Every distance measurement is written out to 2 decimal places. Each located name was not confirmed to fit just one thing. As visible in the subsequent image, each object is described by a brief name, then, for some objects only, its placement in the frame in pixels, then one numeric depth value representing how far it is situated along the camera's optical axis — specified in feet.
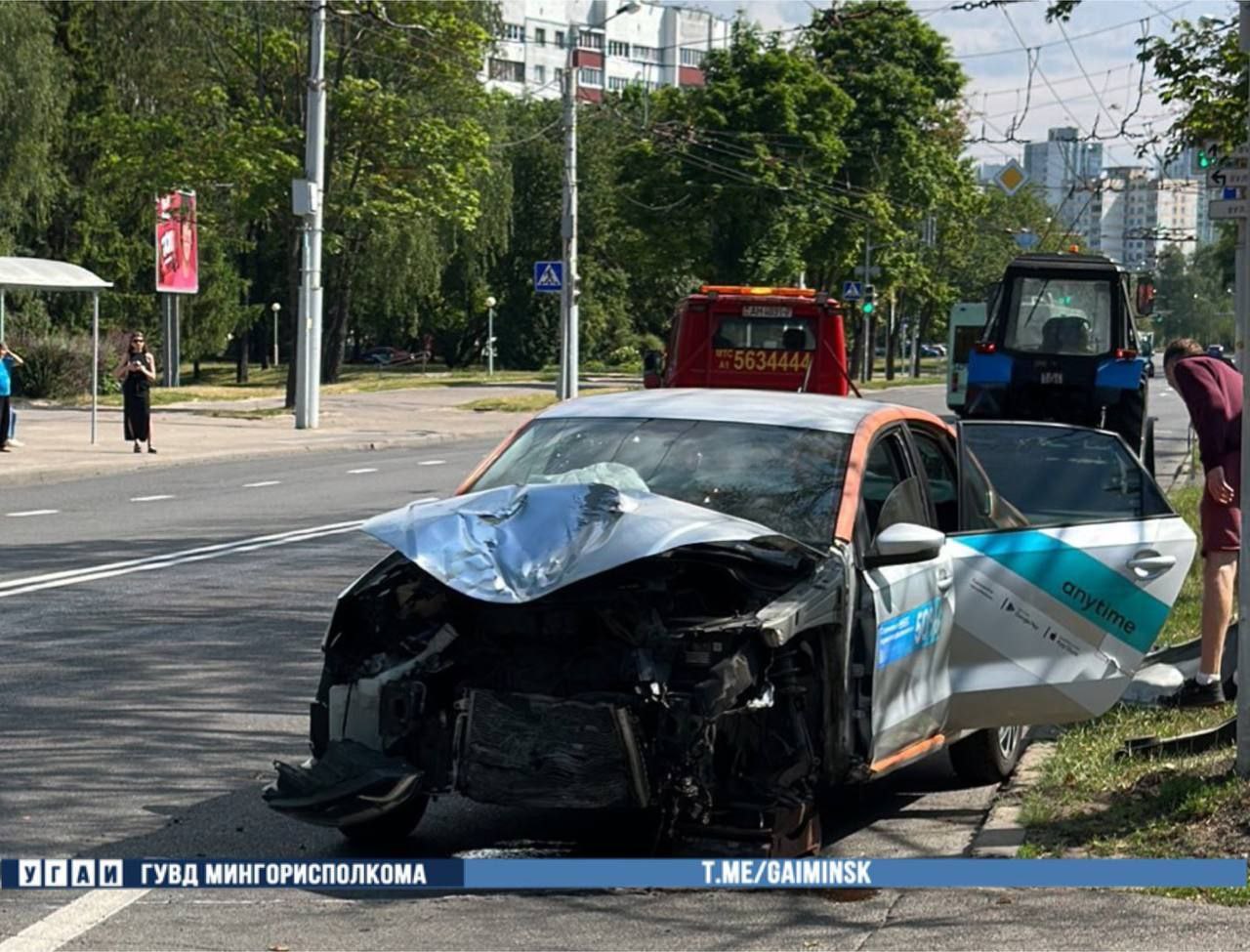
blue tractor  74.90
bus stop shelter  88.43
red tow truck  85.81
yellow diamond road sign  131.34
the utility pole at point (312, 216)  113.19
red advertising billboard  148.87
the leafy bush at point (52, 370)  144.56
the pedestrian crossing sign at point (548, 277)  131.13
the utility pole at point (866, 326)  214.48
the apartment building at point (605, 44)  472.85
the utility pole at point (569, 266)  141.18
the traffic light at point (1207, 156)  51.76
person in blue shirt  88.03
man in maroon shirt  31.68
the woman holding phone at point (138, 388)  91.04
